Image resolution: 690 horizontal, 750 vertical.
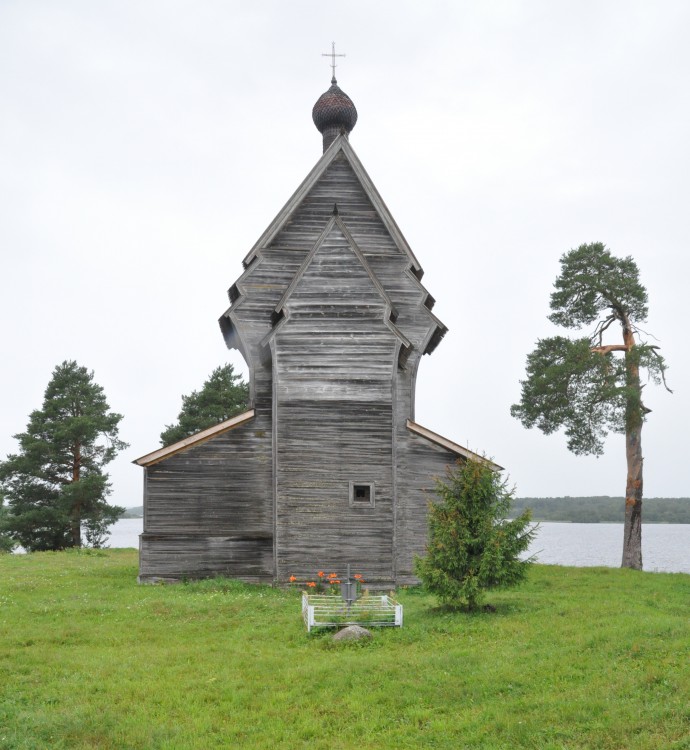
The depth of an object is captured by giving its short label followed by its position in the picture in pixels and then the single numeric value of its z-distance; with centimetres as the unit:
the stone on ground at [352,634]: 1280
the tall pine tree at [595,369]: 2508
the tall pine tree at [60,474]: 3975
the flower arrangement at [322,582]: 1910
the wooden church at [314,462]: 1962
